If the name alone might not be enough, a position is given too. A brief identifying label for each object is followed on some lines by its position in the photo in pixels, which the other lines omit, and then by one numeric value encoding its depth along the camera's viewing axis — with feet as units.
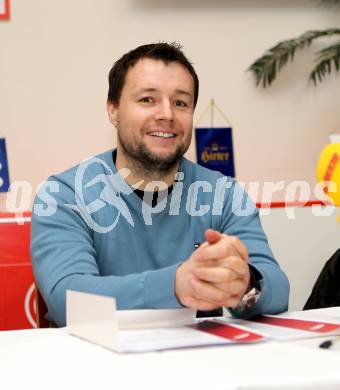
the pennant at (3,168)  7.70
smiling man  3.26
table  2.02
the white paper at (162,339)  2.54
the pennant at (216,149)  8.27
